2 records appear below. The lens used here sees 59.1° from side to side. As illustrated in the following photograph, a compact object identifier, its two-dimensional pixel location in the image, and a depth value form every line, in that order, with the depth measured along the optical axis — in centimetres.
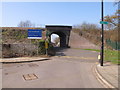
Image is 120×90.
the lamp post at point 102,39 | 949
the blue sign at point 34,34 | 1652
